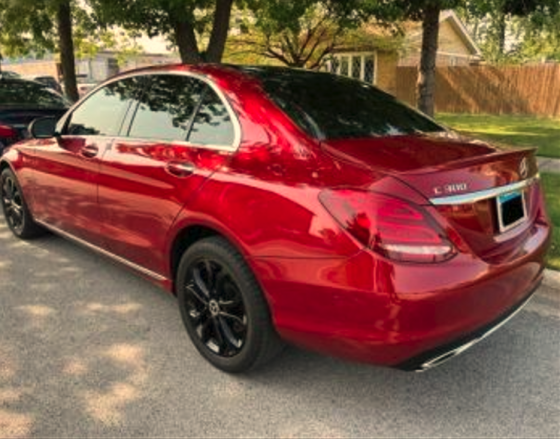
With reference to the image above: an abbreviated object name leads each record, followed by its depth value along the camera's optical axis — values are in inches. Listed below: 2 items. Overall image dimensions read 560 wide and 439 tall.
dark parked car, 286.5
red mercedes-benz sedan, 107.5
